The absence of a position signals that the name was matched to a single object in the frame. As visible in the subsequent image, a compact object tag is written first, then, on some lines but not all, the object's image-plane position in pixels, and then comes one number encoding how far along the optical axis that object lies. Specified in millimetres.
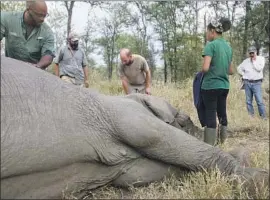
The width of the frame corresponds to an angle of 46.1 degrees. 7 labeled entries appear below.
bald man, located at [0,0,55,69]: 3233
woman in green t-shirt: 3632
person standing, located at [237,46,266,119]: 6564
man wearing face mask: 5476
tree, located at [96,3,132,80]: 21561
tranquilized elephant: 2198
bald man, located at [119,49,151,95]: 5174
